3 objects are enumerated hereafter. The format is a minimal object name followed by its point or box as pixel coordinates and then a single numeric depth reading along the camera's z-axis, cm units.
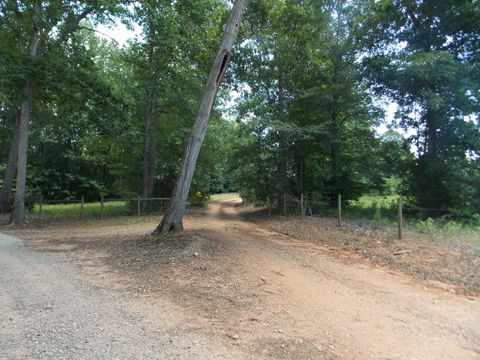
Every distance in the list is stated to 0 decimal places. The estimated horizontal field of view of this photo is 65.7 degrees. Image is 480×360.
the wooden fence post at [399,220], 902
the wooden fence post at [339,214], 1196
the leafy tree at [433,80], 1573
